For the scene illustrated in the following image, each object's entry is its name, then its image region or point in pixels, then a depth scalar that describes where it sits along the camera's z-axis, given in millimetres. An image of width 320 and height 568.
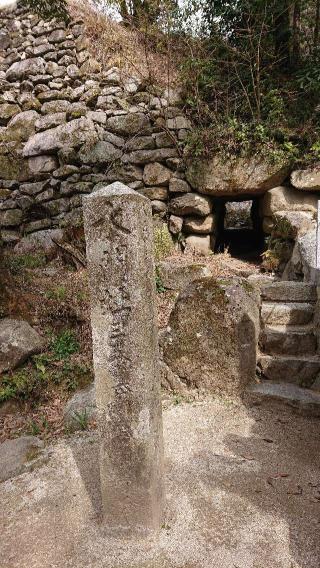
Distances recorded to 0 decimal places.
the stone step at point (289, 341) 3830
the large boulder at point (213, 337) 3539
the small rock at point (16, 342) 4375
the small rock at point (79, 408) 3496
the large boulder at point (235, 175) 5801
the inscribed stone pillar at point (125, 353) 1828
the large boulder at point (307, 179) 5621
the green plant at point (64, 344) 4568
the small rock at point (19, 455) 2901
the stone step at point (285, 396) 3293
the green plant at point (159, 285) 5414
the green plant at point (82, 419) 3400
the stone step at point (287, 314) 4137
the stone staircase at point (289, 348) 3471
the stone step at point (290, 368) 3631
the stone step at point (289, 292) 4391
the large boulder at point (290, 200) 5816
